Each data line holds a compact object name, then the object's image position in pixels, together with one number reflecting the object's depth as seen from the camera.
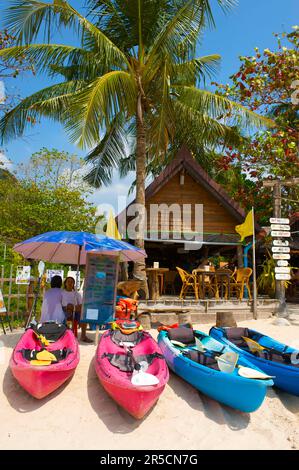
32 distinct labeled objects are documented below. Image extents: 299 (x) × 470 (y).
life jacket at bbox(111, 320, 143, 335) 6.57
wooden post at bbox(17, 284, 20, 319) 9.10
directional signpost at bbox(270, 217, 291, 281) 10.05
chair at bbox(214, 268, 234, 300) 10.55
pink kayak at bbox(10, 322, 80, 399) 4.89
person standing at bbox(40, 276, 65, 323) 6.85
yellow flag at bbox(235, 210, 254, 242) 11.09
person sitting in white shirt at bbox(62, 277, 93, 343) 7.13
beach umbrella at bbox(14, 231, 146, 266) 6.49
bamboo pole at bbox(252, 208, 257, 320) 10.15
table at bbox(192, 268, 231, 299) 10.45
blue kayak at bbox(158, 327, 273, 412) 4.89
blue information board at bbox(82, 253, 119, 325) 7.05
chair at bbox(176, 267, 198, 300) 10.56
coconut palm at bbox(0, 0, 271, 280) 9.09
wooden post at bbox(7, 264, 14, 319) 8.85
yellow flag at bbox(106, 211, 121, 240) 10.30
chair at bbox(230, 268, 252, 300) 10.68
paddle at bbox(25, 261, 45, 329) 8.05
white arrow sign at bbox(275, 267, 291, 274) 10.14
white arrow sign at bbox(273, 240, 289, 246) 10.09
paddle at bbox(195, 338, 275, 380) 5.03
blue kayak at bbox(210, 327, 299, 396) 5.63
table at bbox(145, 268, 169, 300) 10.37
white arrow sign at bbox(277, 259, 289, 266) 10.10
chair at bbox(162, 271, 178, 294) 14.22
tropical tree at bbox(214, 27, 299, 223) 12.77
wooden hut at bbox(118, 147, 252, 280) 12.44
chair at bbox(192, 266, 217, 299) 10.53
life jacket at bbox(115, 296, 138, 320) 7.85
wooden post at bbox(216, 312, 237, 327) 8.42
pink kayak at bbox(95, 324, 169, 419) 4.62
